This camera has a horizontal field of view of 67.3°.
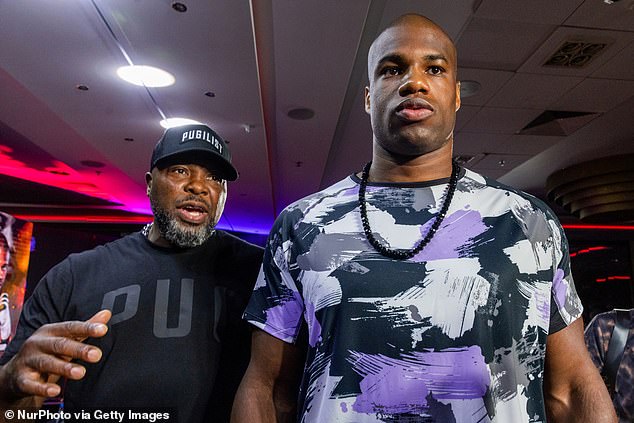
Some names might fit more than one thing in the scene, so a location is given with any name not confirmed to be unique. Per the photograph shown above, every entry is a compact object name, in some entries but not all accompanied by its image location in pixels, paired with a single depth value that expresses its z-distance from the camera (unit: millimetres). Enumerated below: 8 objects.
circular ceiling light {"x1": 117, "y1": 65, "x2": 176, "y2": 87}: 4078
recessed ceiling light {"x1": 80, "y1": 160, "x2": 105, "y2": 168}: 6895
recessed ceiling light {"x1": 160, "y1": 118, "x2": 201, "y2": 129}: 5180
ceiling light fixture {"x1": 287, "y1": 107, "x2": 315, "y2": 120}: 4984
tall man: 893
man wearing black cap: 1262
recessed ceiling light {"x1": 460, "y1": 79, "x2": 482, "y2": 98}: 4211
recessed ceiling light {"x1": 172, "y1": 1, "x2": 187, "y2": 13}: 3131
